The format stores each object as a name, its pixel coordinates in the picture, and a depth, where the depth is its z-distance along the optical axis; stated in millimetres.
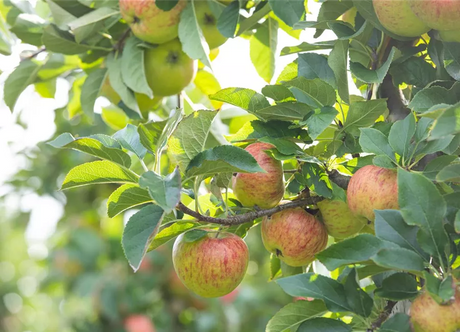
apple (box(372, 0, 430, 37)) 1258
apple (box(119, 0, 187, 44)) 1485
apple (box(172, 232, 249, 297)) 1278
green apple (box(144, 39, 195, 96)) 1561
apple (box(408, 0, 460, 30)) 1225
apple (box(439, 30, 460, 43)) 1258
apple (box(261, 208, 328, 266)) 1309
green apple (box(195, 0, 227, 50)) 1509
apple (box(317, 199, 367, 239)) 1309
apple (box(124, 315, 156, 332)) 2559
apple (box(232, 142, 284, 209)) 1288
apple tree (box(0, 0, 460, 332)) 1163
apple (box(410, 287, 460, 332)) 1142
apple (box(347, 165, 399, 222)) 1213
